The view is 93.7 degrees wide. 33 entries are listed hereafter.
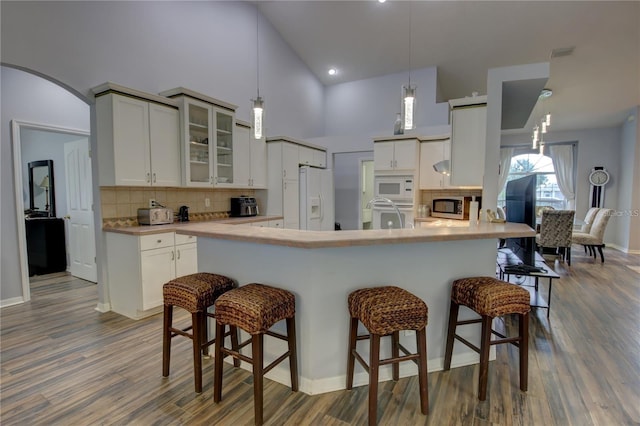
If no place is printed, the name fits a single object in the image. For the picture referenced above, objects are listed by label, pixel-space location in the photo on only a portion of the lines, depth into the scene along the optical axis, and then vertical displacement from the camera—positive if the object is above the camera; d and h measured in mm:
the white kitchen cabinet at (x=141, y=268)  2953 -725
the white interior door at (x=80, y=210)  4102 -172
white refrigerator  5328 -20
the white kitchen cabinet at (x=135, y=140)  2973 +611
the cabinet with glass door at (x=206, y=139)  3562 +768
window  7801 +597
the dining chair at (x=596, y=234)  5547 -693
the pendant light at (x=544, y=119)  4732 +1261
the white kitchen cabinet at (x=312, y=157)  5430 +791
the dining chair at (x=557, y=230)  5238 -559
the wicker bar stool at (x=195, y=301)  1869 -656
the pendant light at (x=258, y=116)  2539 +692
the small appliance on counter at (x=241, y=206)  4625 -135
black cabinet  4520 -693
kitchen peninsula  1811 -476
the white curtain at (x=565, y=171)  7523 +685
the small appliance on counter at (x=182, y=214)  3816 -207
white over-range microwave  4836 +176
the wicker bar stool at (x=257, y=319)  1597 -666
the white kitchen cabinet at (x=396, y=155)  4789 +703
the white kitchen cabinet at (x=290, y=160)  4996 +644
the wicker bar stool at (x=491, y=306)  1770 -652
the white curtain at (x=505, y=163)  8070 +953
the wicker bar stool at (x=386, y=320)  1565 -652
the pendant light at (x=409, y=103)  2119 +675
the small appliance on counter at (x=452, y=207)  4281 -138
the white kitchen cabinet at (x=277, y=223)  4660 -399
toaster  3367 -205
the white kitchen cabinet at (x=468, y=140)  3002 +598
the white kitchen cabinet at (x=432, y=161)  4746 +601
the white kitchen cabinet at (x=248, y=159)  4379 +599
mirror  4691 +139
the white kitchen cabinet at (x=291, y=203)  5070 -91
